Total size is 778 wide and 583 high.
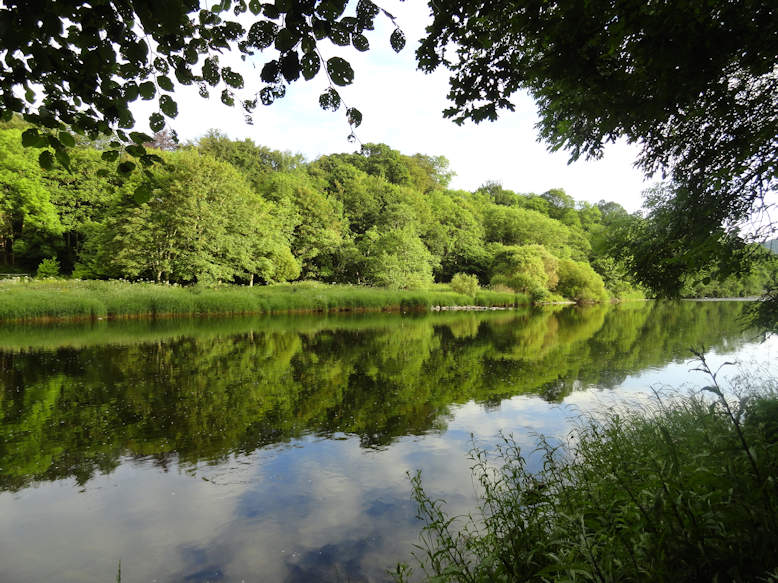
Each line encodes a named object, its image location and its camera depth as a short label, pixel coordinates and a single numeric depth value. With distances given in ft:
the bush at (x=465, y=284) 130.22
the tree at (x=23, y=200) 112.88
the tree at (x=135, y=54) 6.72
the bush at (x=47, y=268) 115.55
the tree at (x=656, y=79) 11.84
